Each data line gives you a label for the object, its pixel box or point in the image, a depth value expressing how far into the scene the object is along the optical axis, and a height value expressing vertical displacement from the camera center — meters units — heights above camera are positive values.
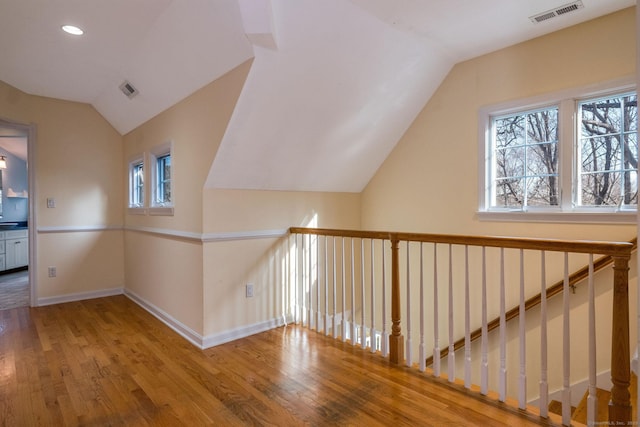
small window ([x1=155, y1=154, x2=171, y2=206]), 3.84 +0.34
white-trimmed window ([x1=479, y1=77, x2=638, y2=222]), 2.51 +0.40
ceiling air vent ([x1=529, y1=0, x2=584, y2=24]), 2.36 +1.36
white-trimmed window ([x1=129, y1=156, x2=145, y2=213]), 4.43 +0.33
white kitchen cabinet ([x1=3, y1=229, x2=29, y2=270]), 5.86 -0.66
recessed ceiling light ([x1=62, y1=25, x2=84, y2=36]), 2.66 +1.40
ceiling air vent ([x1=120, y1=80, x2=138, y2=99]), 3.50 +1.24
